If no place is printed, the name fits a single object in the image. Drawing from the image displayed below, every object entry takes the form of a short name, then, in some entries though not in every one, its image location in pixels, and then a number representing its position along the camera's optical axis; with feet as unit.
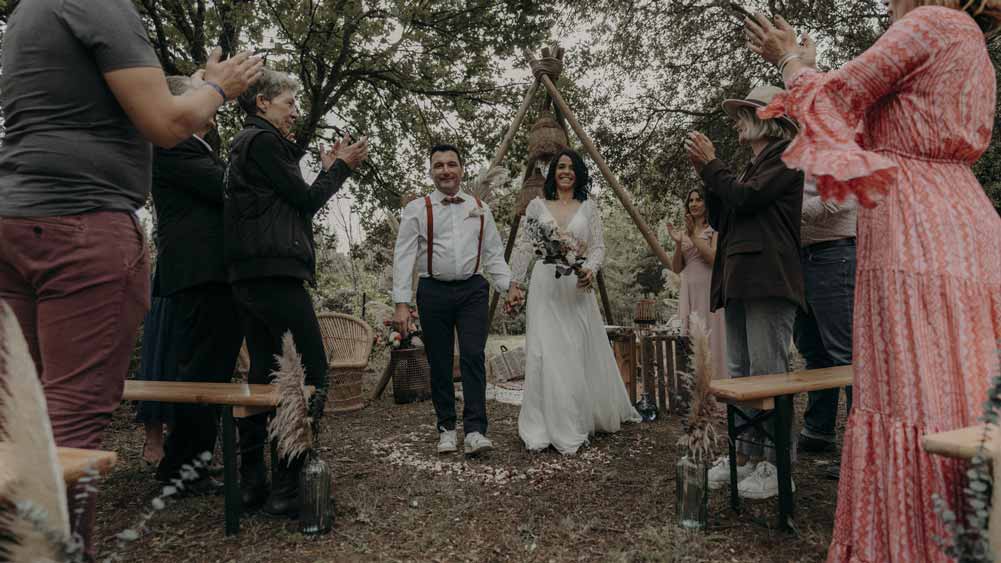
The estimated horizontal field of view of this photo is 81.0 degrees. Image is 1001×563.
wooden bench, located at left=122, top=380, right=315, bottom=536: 8.39
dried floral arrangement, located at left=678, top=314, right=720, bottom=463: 8.33
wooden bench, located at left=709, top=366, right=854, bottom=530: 8.20
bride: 13.98
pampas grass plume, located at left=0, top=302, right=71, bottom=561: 2.52
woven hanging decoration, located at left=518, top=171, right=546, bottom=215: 19.58
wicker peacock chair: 19.01
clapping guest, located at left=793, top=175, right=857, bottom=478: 11.67
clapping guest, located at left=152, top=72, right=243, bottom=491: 10.09
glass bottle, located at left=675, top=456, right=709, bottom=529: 8.76
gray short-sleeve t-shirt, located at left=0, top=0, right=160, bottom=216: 5.03
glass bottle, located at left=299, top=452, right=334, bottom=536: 8.91
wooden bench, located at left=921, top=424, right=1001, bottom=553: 3.33
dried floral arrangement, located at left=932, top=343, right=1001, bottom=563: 3.26
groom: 13.58
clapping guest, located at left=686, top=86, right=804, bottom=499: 9.57
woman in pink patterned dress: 5.63
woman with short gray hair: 9.15
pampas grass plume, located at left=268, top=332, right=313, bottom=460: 8.29
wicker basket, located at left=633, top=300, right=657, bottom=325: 21.45
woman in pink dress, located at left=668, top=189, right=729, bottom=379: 16.41
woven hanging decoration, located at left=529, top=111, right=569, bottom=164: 19.27
